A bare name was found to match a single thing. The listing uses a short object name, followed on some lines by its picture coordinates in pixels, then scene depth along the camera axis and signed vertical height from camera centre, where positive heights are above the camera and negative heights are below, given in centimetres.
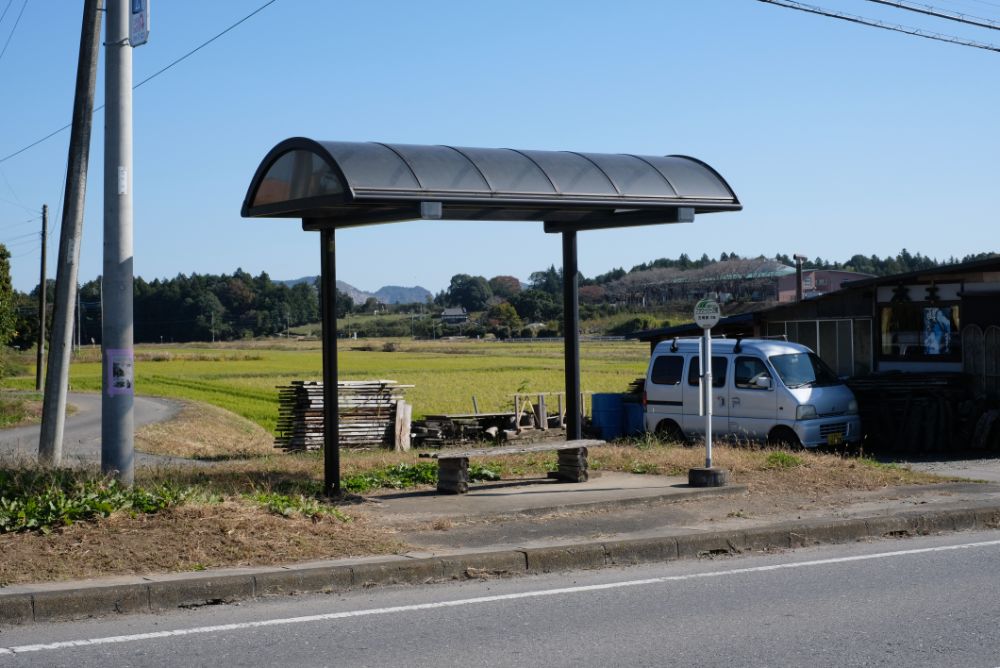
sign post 1291 -62
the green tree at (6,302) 3612 +134
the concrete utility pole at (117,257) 1073 +80
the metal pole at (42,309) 4762 +149
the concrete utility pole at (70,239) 1532 +142
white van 1900 -109
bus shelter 1098 +150
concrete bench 1253 -143
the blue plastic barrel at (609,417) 2423 -174
